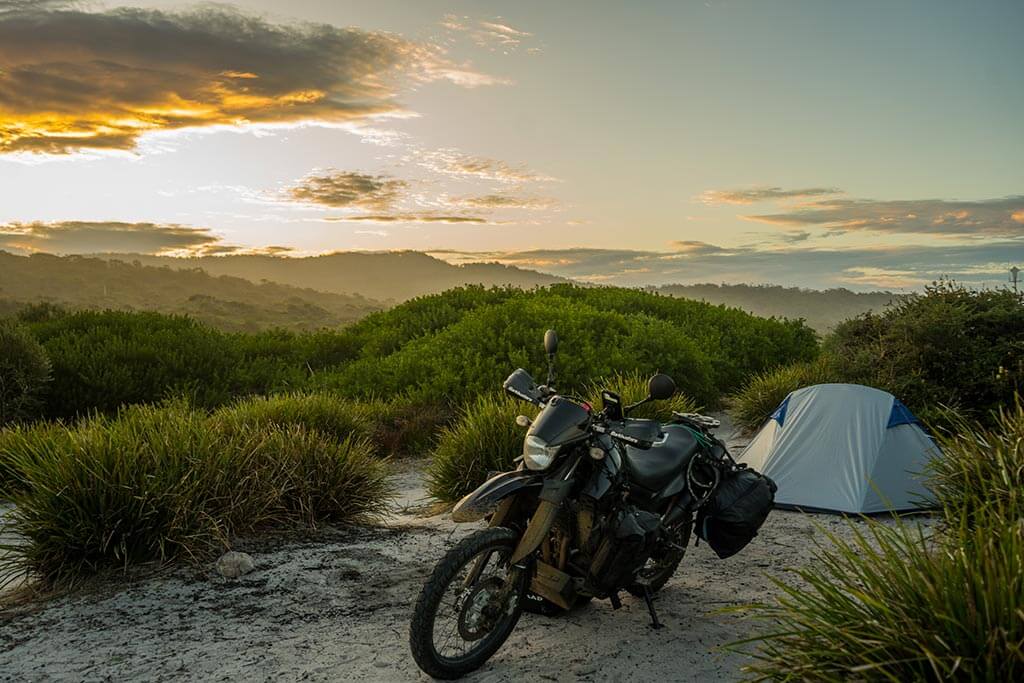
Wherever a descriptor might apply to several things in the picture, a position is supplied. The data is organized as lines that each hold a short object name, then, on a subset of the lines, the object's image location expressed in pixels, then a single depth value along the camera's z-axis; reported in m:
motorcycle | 4.81
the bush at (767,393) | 13.84
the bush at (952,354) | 11.40
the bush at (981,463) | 6.41
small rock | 6.56
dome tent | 8.74
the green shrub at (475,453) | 9.14
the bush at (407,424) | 12.97
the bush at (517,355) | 15.18
